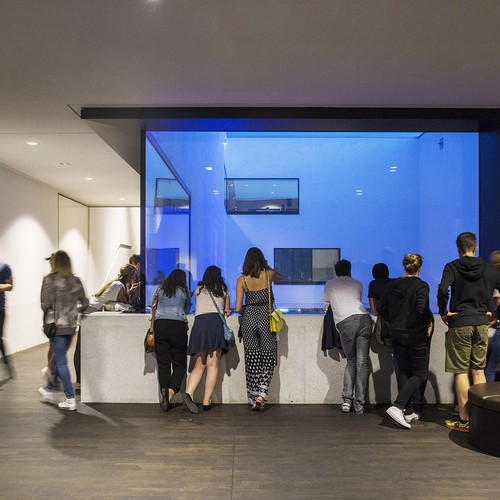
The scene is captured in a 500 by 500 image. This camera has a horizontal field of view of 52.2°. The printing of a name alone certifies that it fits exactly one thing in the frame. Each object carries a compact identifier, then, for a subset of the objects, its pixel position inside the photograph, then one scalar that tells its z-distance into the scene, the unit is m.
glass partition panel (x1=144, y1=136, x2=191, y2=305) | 6.25
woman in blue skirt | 5.42
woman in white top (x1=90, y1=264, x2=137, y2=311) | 6.32
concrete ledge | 5.79
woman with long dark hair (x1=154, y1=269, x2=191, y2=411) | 5.41
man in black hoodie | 4.68
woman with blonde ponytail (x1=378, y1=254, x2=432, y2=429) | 4.79
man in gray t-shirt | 5.36
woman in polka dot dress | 5.37
